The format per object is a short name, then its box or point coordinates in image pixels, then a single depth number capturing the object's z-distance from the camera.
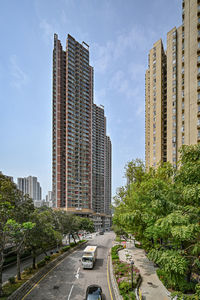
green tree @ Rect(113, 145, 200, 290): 7.66
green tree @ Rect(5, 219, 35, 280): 16.23
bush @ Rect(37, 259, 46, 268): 21.30
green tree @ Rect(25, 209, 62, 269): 18.80
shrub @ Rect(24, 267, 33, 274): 19.44
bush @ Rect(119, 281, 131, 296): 14.26
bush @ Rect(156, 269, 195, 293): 8.00
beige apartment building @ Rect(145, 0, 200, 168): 34.44
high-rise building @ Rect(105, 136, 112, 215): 129.05
